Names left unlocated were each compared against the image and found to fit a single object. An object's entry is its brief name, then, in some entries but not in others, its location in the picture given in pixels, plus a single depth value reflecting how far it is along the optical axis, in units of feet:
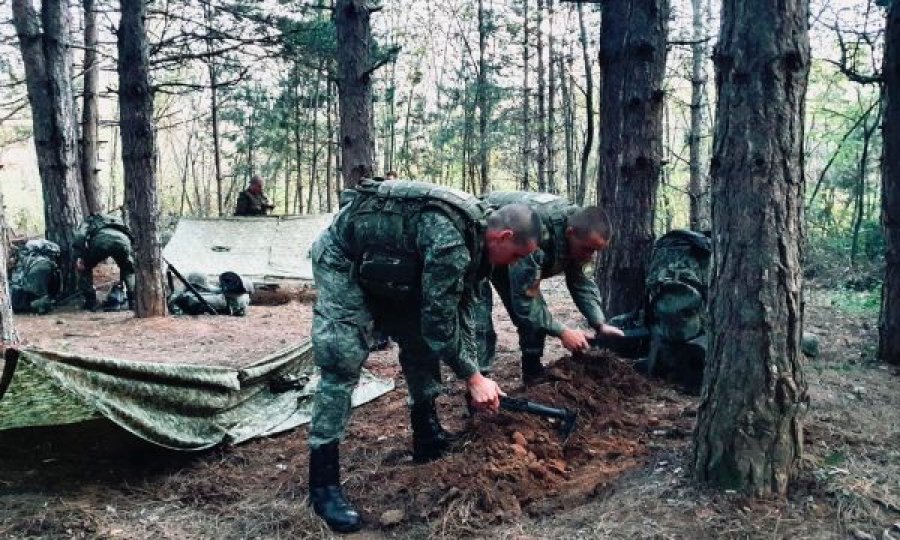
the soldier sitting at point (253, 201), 39.22
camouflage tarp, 9.84
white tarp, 31.58
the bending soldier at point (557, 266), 12.11
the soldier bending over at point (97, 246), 26.99
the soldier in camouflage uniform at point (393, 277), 9.14
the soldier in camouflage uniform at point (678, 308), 13.32
